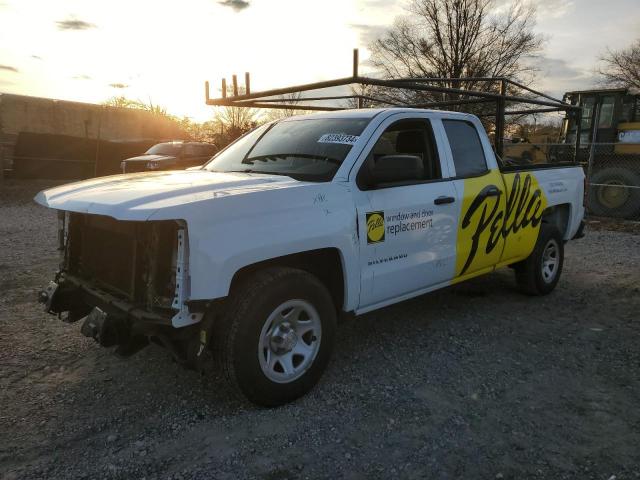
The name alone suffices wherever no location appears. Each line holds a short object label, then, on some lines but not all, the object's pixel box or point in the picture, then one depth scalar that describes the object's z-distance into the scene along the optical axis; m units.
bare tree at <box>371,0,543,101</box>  25.80
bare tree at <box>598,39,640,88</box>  36.72
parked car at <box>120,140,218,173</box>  14.37
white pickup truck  2.86
